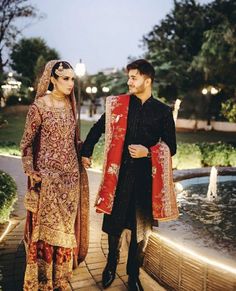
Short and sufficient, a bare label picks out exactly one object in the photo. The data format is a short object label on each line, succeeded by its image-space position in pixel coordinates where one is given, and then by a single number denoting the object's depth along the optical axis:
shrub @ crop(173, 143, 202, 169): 11.37
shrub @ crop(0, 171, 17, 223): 5.21
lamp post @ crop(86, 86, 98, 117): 37.98
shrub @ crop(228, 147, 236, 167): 11.59
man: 3.54
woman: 3.50
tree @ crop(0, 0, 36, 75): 30.92
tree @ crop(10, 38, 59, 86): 49.44
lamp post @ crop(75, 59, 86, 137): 13.70
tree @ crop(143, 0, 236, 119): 20.64
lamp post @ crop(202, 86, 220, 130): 28.26
